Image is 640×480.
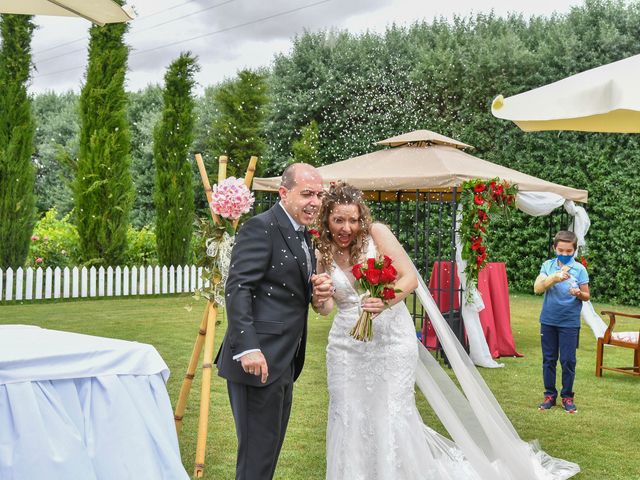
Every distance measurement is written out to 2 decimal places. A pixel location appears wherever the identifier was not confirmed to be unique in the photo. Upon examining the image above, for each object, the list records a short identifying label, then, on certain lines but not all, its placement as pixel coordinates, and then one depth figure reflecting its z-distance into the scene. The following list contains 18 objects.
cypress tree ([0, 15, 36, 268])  16.98
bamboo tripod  5.19
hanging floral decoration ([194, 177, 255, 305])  5.03
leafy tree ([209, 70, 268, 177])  24.20
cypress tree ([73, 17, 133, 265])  18.14
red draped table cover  10.76
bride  4.45
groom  3.78
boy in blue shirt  7.20
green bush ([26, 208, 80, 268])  18.75
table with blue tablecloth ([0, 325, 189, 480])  3.12
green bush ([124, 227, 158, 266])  20.91
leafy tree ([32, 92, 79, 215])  34.06
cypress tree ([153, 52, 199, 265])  19.72
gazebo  9.97
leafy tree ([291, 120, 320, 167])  23.08
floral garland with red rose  9.61
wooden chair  9.20
